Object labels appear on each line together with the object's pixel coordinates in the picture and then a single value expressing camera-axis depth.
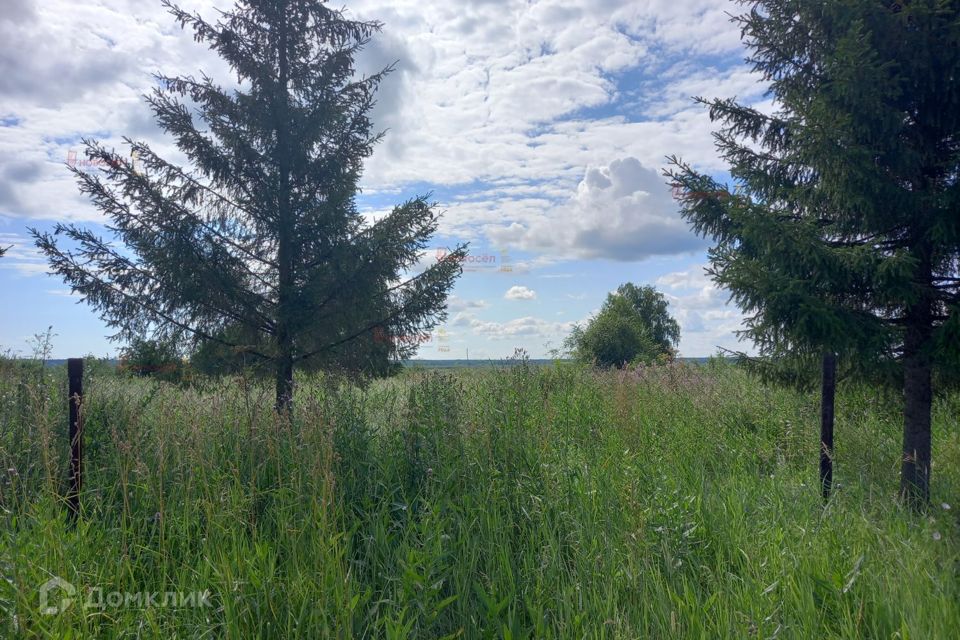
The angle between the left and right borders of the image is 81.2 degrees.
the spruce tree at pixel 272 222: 6.54
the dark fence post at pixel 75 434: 4.30
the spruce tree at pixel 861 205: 4.88
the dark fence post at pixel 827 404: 5.17
